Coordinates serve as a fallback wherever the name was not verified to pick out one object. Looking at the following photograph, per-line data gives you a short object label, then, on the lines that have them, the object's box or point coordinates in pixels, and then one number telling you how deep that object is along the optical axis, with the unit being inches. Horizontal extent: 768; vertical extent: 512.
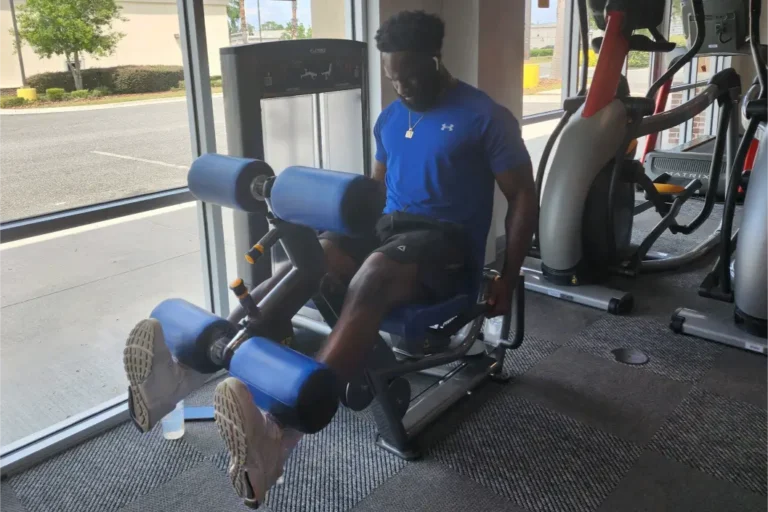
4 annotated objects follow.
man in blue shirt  68.7
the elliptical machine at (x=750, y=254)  103.0
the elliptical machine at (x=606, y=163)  121.0
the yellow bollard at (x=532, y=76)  194.4
